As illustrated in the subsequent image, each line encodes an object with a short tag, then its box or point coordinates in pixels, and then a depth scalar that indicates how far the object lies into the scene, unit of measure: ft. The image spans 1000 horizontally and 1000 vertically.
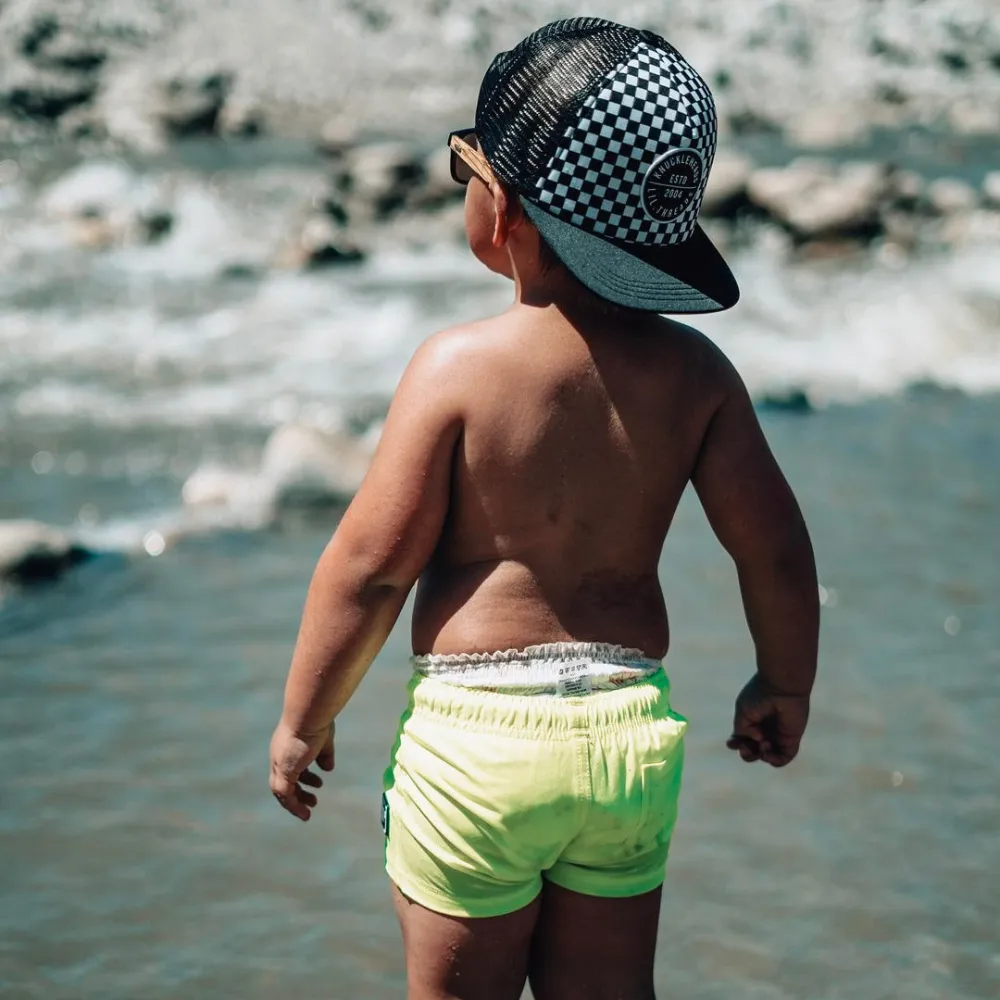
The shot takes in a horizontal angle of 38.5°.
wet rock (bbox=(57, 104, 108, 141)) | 57.72
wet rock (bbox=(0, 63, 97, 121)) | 61.41
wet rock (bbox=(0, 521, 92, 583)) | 14.75
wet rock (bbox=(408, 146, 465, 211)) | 45.21
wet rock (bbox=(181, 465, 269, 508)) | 16.94
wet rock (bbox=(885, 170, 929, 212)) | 40.93
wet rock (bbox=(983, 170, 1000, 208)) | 42.44
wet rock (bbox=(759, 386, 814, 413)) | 21.93
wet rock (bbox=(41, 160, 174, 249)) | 41.88
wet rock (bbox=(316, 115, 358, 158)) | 53.98
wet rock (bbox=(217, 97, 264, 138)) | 58.70
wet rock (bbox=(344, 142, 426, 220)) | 45.27
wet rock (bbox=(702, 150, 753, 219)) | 41.83
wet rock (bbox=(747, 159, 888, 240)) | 39.60
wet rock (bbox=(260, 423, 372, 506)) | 16.89
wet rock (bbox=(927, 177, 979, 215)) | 41.32
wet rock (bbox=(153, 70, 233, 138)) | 57.72
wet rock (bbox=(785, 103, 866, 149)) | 55.98
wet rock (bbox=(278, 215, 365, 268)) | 37.86
